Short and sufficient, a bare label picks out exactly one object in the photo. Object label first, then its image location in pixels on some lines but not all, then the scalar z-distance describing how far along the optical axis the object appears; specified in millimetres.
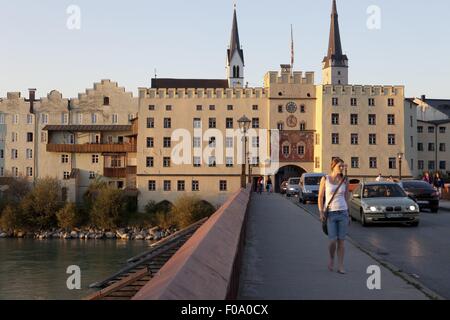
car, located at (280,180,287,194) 61269
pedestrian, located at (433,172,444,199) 44278
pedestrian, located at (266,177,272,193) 67900
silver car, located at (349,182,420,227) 20953
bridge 5463
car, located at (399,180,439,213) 30188
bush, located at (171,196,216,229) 78938
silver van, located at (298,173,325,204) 37719
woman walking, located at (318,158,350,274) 10641
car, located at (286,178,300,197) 51103
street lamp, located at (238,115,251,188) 33384
